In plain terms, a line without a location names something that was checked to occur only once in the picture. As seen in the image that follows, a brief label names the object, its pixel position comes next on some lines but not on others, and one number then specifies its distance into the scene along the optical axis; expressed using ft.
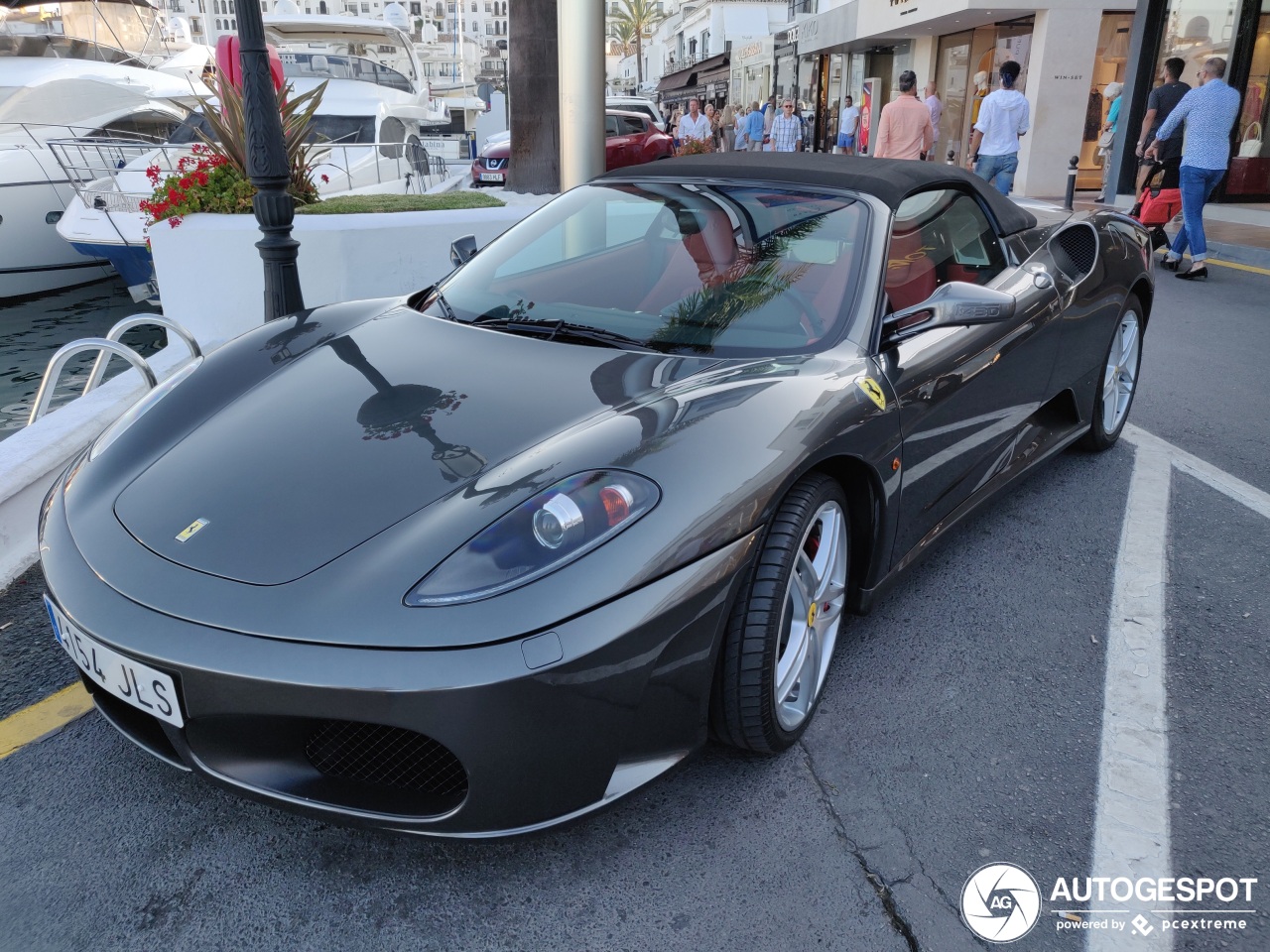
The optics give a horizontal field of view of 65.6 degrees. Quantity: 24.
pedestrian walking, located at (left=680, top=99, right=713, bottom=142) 62.64
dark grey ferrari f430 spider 5.63
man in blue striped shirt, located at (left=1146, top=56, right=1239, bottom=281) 27.40
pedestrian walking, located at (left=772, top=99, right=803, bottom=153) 57.41
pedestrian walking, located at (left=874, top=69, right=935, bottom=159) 35.47
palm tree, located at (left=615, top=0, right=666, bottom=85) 239.09
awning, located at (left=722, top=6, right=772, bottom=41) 178.91
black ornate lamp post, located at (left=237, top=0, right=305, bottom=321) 14.64
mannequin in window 64.54
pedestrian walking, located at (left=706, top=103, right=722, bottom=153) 73.41
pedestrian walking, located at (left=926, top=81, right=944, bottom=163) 49.36
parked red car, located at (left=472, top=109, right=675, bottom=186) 53.36
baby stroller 29.86
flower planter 19.81
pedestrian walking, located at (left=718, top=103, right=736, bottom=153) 78.17
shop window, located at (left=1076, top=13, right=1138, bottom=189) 59.67
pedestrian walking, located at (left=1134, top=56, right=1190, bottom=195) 32.09
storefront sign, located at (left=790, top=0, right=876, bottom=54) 80.74
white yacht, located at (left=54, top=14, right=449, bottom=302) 31.78
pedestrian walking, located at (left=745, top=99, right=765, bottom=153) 67.31
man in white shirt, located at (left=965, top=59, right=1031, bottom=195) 34.63
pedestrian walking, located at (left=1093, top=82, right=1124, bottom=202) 47.50
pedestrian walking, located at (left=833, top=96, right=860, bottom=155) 66.64
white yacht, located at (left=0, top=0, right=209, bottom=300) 35.17
